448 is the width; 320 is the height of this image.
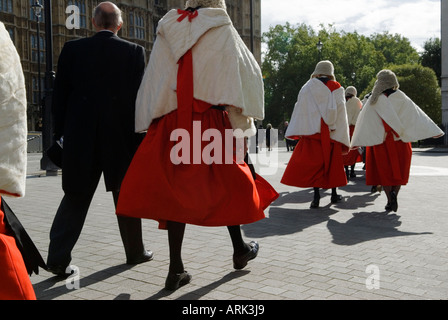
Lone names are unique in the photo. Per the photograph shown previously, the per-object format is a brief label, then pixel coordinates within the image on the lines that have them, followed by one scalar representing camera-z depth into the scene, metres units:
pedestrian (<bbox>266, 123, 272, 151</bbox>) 34.00
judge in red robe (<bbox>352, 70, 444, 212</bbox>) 8.02
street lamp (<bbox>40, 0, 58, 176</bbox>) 13.71
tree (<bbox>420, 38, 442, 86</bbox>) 50.83
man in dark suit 4.35
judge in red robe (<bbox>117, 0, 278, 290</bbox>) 3.87
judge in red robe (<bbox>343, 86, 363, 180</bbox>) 12.64
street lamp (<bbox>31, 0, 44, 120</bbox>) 31.45
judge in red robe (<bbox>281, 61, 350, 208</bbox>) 8.27
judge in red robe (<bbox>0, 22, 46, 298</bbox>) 2.00
